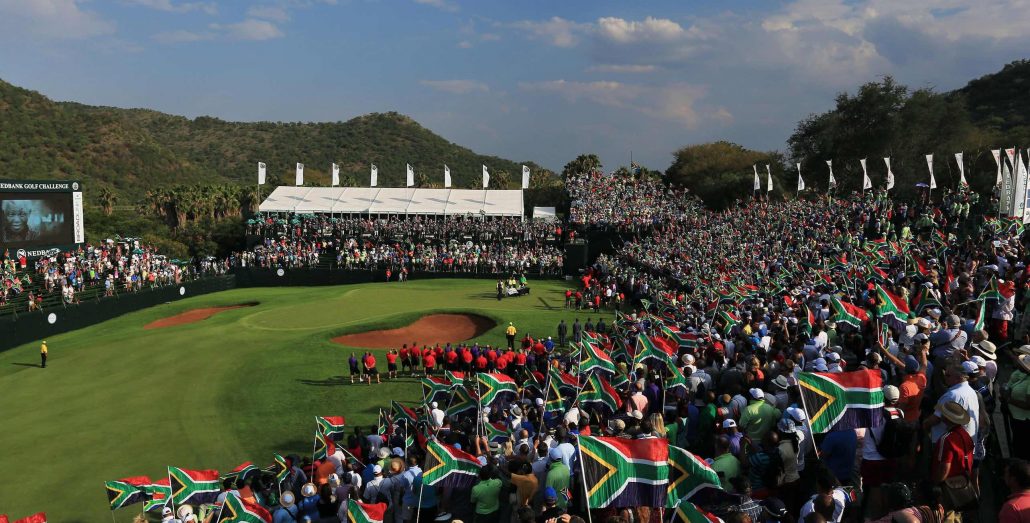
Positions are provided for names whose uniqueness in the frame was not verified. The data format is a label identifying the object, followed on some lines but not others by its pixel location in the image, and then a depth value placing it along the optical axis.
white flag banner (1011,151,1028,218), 28.73
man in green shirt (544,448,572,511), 10.16
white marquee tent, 70.19
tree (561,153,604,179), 102.94
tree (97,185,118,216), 83.69
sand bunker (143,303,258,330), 43.03
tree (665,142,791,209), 77.56
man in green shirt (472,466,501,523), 10.46
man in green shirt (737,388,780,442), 10.38
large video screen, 43.50
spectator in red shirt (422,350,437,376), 27.22
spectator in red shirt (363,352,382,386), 26.77
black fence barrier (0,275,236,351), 36.78
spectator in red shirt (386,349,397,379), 27.69
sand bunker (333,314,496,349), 35.47
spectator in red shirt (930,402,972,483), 7.73
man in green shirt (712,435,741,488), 9.31
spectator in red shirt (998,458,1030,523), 5.98
